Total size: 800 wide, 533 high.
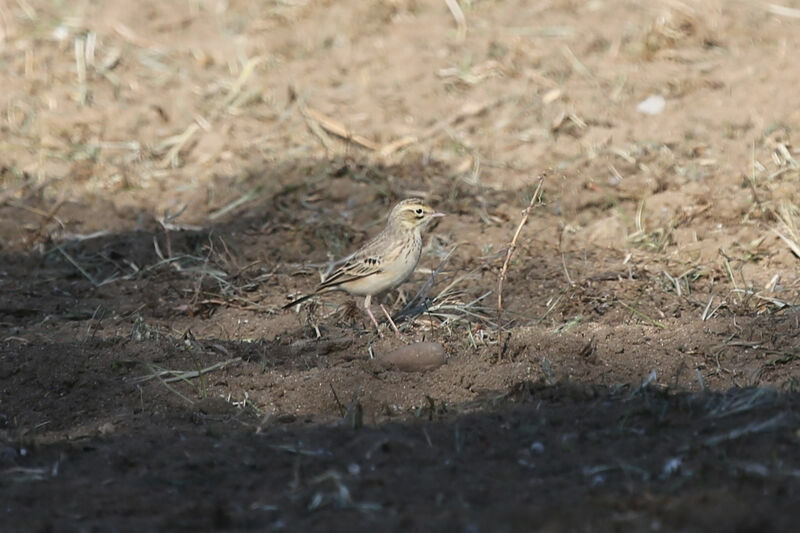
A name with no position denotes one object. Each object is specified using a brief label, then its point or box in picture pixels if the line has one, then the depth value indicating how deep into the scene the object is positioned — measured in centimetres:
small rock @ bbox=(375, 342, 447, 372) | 1195
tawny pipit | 1458
